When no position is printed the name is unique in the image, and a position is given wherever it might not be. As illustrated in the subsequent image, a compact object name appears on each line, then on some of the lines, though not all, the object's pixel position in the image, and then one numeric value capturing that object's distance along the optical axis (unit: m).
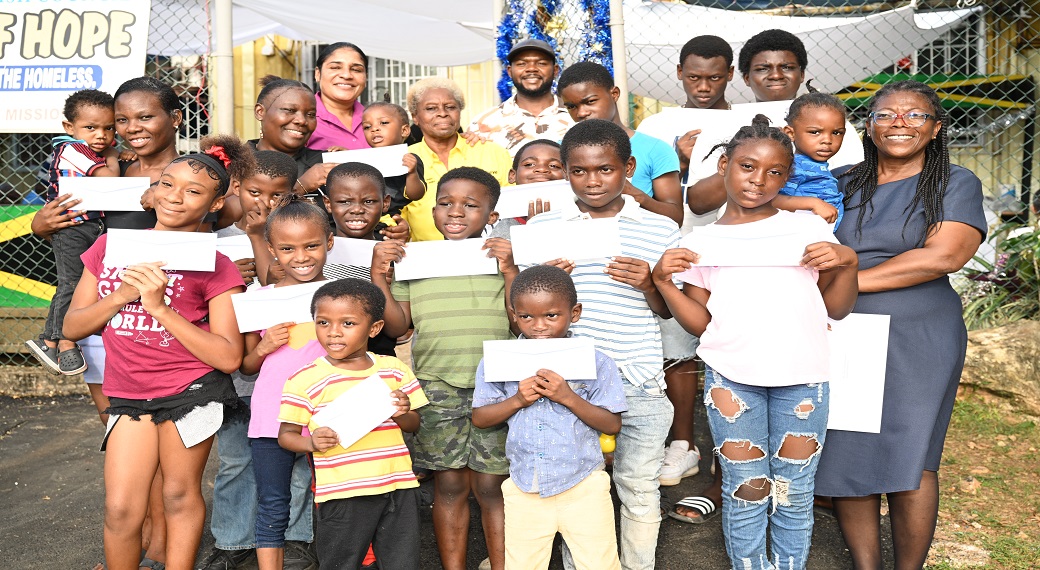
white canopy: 7.63
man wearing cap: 4.40
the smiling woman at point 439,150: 4.07
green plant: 6.09
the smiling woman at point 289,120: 4.08
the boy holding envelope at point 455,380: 3.35
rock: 5.54
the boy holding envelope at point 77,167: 3.85
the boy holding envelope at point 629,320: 3.24
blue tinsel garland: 5.56
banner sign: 5.73
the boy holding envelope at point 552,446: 2.99
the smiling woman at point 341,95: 4.46
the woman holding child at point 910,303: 3.15
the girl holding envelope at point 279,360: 3.28
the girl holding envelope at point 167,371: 3.12
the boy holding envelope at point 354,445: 2.99
